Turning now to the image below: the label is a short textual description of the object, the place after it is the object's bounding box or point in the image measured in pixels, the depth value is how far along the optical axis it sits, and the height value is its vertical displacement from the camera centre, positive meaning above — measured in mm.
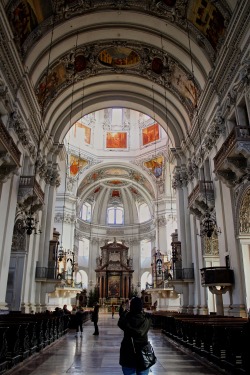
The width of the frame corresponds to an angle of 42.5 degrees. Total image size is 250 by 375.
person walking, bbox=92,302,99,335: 10852 -596
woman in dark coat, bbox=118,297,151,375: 2998 -323
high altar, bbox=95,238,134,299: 32031 +2659
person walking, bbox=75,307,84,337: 11348 -626
